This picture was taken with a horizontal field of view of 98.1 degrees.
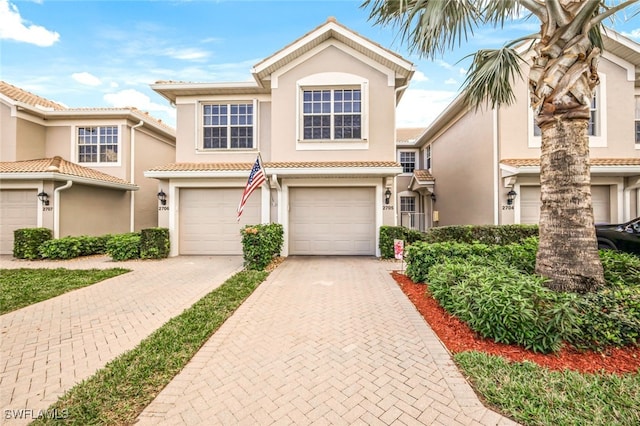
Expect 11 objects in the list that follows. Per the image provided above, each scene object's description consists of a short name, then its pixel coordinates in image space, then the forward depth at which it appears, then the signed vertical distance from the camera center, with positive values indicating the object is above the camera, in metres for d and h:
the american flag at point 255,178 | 7.90 +1.08
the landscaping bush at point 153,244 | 10.10 -1.06
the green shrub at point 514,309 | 3.45 -1.22
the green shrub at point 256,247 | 8.24 -0.95
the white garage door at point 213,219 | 11.04 -0.15
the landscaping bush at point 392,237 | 9.63 -0.73
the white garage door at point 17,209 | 11.06 +0.22
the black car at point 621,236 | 7.25 -0.54
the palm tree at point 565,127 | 4.21 +1.41
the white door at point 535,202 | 10.20 +0.53
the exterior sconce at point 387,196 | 10.29 +0.74
